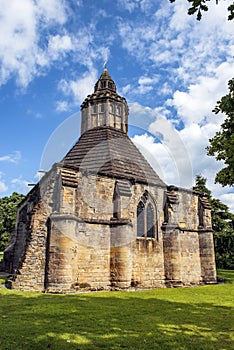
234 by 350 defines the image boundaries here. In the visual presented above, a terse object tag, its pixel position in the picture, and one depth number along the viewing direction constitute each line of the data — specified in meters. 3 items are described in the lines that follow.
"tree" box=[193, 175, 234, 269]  27.16
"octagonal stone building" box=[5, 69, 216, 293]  13.21
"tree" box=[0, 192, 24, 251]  40.38
